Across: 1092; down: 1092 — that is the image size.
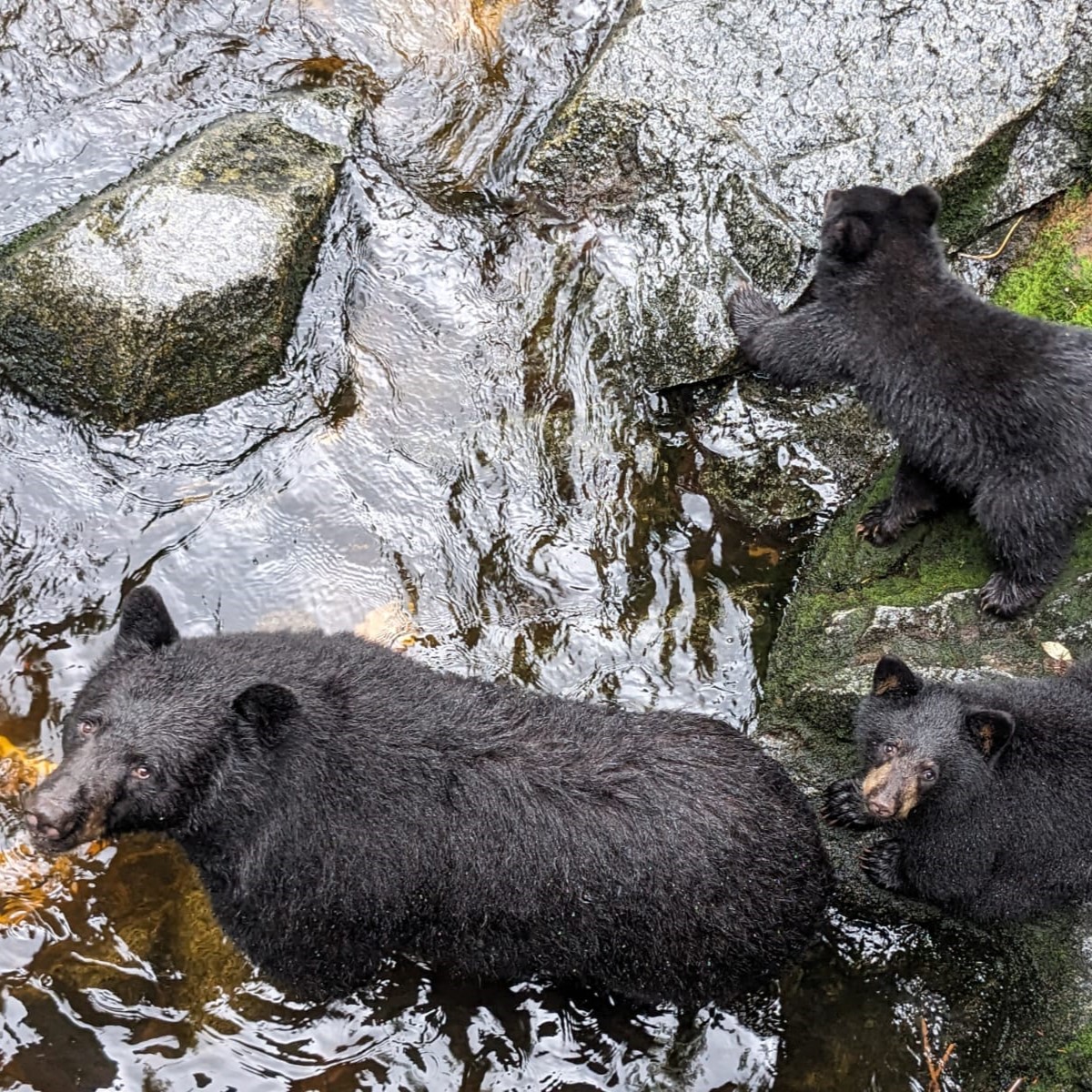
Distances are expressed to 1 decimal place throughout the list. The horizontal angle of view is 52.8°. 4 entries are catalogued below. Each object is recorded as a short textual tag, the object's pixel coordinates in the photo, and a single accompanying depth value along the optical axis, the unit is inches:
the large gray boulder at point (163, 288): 252.1
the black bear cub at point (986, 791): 206.1
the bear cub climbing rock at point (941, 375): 225.6
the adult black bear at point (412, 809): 184.5
